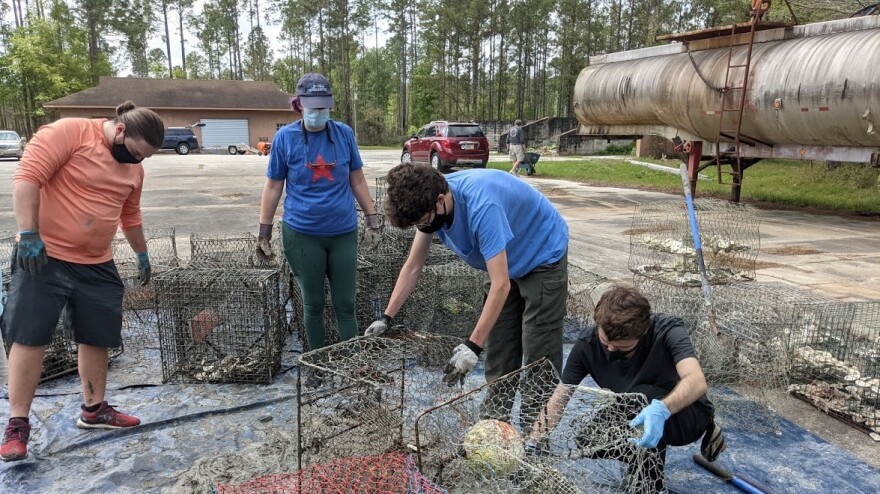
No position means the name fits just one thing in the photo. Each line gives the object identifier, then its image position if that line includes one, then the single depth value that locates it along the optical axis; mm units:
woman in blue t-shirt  3363
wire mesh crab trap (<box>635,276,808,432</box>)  3391
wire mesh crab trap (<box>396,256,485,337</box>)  4316
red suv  17453
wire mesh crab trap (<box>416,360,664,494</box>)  2141
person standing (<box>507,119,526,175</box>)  17673
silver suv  23969
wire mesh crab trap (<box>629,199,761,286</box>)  4629
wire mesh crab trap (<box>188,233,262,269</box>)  4469
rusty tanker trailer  8195
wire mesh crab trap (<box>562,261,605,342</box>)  4637
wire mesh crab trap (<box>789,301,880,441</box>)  3328
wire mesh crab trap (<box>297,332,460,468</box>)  2566
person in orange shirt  2611
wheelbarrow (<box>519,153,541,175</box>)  18553
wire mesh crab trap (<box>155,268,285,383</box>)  3654
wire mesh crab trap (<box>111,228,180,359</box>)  4363
